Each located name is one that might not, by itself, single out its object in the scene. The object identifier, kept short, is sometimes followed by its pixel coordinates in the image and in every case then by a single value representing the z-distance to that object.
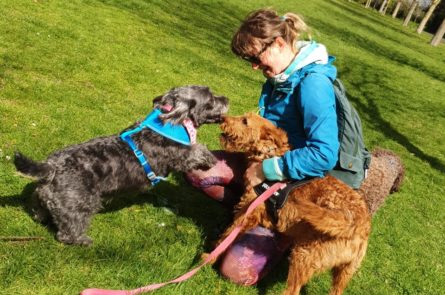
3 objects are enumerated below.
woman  3.95
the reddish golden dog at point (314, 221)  3.54
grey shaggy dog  3.90
